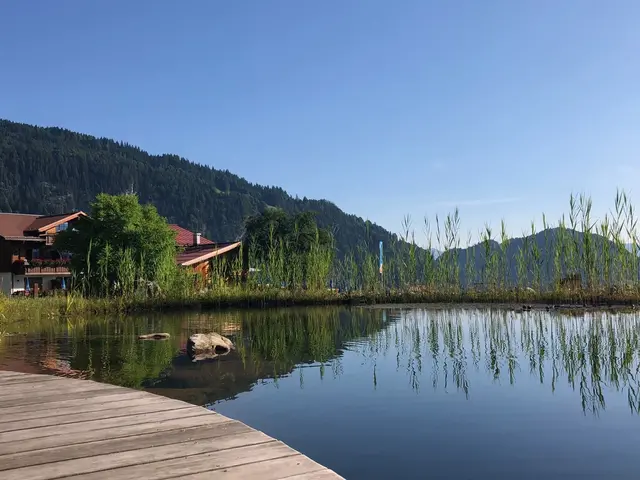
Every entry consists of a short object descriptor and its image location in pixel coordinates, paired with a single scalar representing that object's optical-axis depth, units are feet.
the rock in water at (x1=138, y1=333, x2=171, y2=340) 33.35
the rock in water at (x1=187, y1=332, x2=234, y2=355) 27.09
